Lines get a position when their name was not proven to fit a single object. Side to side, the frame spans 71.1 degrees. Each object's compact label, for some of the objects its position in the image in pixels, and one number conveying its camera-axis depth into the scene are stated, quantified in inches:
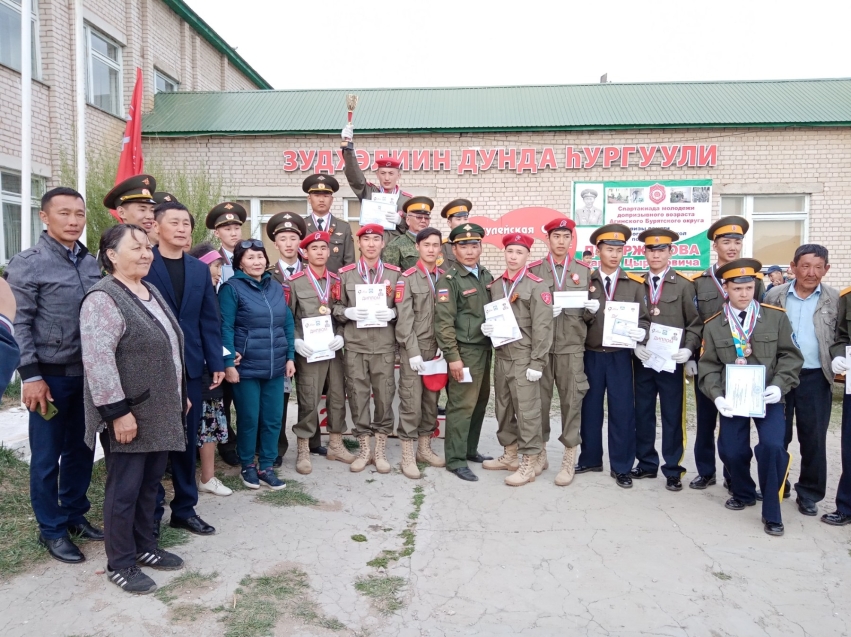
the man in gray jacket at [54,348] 131.6
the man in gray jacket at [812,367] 175.9
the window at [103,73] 467.8
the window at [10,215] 379.9
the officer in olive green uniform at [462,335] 201.2
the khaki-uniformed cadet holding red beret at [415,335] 204.2
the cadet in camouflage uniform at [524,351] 193.3
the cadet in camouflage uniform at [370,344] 205.3
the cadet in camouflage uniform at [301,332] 204.2
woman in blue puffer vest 182.4
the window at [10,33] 373.4
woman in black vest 120.7
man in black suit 151.0
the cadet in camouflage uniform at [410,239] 240.2
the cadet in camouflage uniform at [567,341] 199.0
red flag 289.6
